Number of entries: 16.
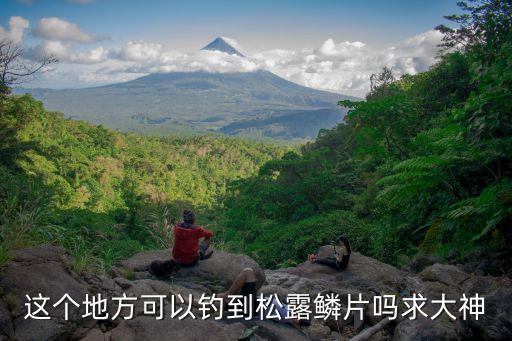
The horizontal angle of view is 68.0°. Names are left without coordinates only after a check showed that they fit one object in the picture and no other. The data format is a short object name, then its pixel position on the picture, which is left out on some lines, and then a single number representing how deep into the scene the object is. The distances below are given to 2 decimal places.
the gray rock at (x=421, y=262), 6.98
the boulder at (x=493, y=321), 3.45
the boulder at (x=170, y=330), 3.89
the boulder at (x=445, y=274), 5.27
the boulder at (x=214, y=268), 6.03
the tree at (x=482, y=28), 9.54
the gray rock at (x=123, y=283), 4.75
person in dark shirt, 7.74
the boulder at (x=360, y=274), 6.95
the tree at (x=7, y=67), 12.96
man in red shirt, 6.04
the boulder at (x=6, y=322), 3.39
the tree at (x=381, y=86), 27.96
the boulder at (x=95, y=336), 3.75
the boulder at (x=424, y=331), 3.90
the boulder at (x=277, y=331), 4.55
